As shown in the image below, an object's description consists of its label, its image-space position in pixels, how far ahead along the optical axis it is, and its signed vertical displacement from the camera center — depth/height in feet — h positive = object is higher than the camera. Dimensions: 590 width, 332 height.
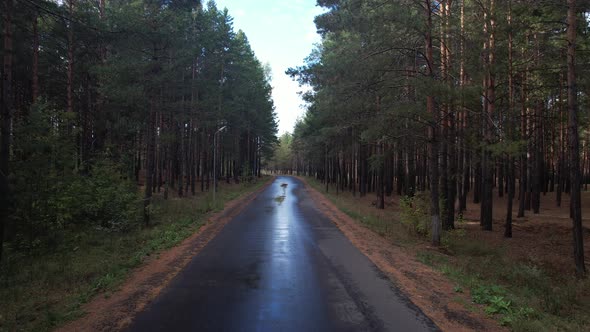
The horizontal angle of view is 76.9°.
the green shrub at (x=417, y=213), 50.26 -6.10
